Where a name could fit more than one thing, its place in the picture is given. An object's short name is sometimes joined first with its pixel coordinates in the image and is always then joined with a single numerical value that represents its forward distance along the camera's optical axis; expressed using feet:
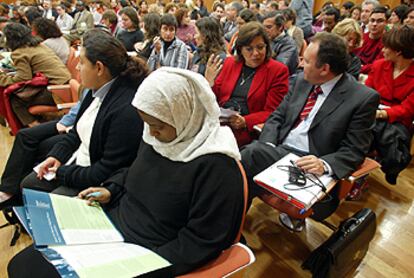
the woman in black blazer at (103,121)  4.79
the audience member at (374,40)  10.83
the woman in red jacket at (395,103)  6.82
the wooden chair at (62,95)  8.53
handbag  4.57
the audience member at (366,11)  14.62
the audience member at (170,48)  10.86
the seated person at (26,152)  5.90
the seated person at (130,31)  14.40
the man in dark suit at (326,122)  5.26
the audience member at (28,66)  9.18
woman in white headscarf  3.18
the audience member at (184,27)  16.02
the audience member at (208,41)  10.02
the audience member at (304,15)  16.60
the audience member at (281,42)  10.18
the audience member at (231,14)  18.74
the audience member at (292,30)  12.78
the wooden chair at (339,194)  5.00
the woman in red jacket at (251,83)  7.20
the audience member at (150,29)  12.62
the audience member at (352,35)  8.63
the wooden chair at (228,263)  3.16
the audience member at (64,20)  23.43
